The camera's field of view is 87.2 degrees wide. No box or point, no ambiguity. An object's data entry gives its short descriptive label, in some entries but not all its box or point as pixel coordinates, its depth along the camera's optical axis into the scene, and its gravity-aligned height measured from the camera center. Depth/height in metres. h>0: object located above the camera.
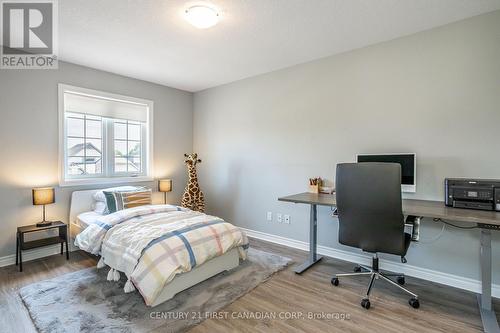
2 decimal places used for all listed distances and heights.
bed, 2.29 -1.00
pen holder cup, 3.29 -0.29
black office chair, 2.10 -0.37
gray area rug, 1.94 -1.16
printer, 2.13 -0.24
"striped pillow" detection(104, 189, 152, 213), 3.41 -0.46
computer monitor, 2.62 -0.02
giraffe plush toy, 4.30 -0.46
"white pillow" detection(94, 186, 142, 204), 3.53 -0.36
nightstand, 2.92 -0.89
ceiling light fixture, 2.24 +1.31
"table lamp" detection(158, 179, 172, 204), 4.38 -0.33
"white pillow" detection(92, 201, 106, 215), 3.47 -0.57
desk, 1.89 -0.40
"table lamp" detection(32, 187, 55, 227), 3.04 -0.37
